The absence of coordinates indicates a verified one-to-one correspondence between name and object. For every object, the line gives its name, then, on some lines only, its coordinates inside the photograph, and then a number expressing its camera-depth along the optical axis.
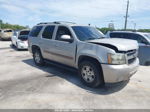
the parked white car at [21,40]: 8.67
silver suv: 2.87
